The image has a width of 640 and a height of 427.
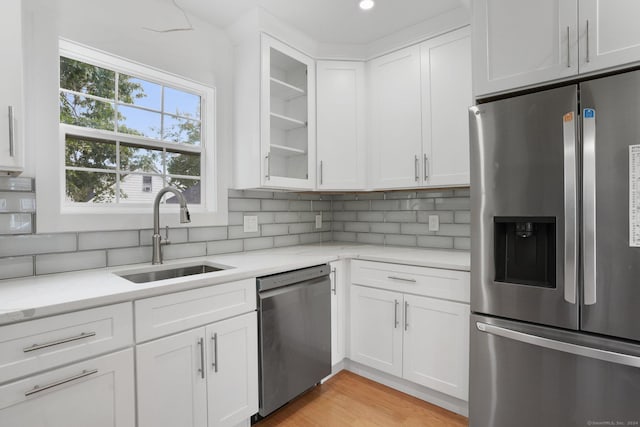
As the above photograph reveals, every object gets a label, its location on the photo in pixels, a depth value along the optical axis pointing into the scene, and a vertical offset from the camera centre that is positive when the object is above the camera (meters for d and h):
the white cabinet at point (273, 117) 2.24 +0.71
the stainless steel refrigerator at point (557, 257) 1.25 -0.20
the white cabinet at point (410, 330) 1.89 -0.78
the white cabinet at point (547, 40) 1.29 +0.75
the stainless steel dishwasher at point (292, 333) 1.78 -0.73
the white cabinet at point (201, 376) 1.37 -0.77
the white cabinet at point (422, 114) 2.15 +0.70
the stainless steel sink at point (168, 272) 1.78 -0.36
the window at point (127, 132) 1.77 +0.51
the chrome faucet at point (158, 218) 1.80 -0.03
